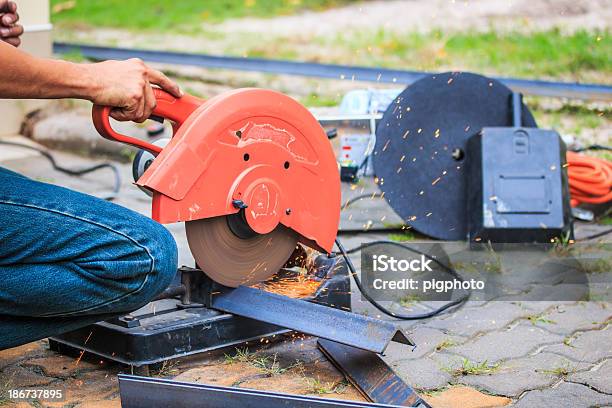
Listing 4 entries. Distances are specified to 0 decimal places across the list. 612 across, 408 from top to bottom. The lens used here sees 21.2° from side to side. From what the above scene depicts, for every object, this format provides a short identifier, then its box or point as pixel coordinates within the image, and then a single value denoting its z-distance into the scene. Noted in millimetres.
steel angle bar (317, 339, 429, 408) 4331
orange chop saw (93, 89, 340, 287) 4563
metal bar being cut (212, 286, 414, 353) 4514
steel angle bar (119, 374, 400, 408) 3941
